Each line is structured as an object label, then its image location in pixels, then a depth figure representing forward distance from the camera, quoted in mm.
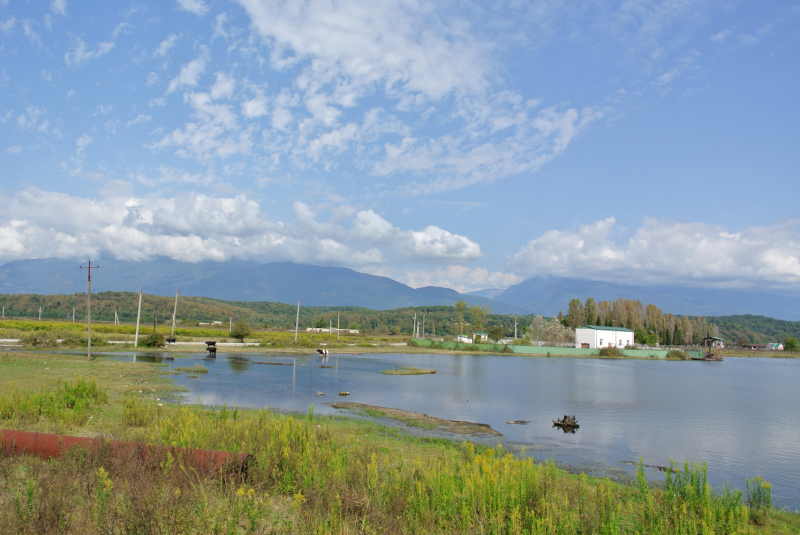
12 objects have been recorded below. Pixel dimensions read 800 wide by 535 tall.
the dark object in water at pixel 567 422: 21573
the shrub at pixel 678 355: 96312
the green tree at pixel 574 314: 127812
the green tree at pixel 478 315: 125438
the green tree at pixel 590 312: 124894
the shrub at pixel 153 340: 54406
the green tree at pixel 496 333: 119838
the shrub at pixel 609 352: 91688
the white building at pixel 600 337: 99500
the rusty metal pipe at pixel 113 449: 7323
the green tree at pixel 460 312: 123738
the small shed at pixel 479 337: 111188
